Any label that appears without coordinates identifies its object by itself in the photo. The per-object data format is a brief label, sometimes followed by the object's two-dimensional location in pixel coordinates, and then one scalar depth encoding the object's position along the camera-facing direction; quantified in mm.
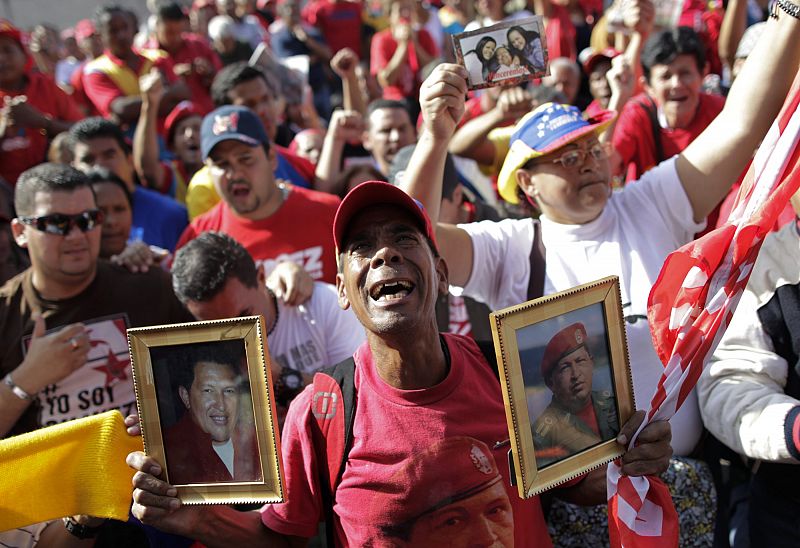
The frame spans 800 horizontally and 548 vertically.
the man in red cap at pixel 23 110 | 6184
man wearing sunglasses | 3154
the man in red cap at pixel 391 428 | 2055
